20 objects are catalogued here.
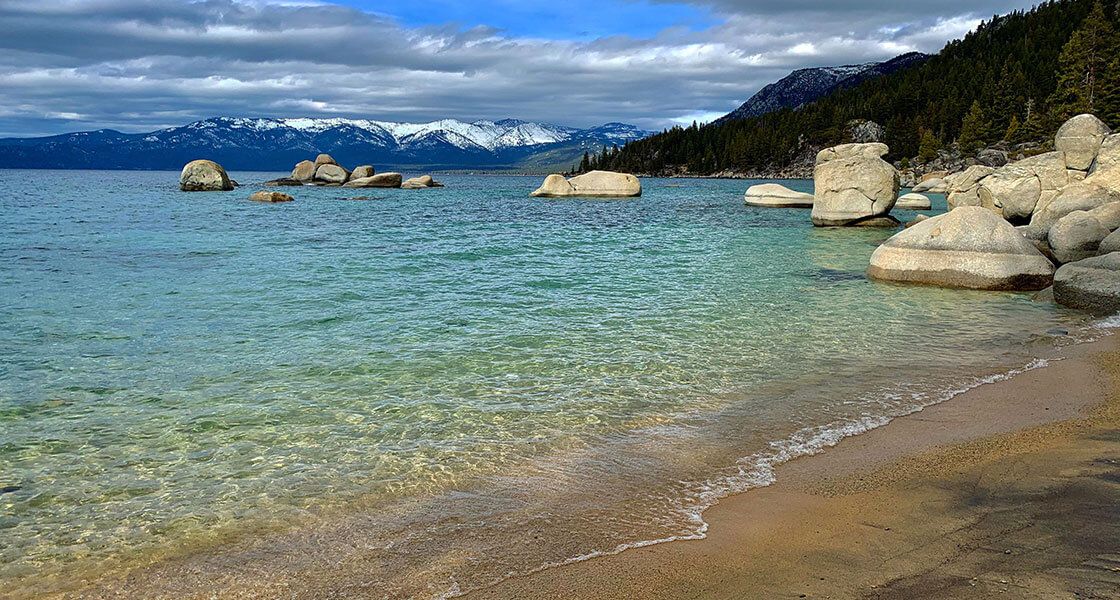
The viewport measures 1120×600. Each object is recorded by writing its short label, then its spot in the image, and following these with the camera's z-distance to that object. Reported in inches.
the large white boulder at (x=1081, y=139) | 938.1
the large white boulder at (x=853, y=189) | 1320.1
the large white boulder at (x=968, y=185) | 1283.2
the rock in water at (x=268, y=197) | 2107.5
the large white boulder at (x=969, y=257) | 635.5
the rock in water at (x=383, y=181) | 3299.7
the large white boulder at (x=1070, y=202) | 714.8
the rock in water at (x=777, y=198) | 2048.5
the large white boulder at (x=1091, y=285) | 533.0
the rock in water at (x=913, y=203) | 1991.1
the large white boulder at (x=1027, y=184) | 973.8
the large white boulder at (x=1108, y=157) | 781.9
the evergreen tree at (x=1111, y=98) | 2913.4
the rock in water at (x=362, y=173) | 3363.7
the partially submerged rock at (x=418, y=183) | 3533.7
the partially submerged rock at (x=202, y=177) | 2637.8
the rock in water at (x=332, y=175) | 3457.2
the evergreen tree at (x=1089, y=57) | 3097.9
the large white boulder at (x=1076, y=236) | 667.4
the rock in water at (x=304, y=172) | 3526.1
